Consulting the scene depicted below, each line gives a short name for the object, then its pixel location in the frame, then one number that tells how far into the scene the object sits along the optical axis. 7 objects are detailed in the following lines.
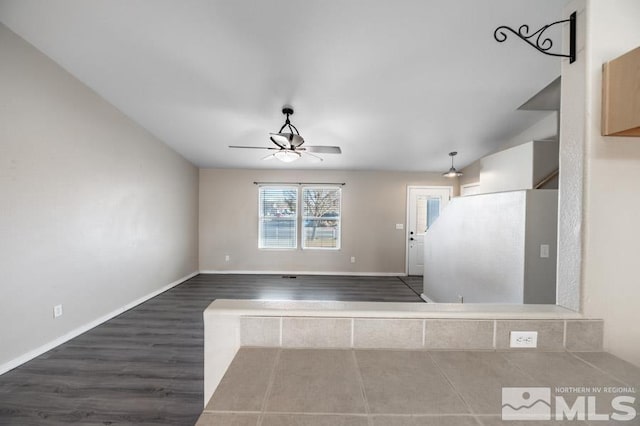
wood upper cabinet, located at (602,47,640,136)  0.75
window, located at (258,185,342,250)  5.54
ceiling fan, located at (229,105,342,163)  2.66
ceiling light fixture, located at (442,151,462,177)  4.40
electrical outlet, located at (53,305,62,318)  2.41
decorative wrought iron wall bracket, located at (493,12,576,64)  0.90
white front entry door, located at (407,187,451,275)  5.44
